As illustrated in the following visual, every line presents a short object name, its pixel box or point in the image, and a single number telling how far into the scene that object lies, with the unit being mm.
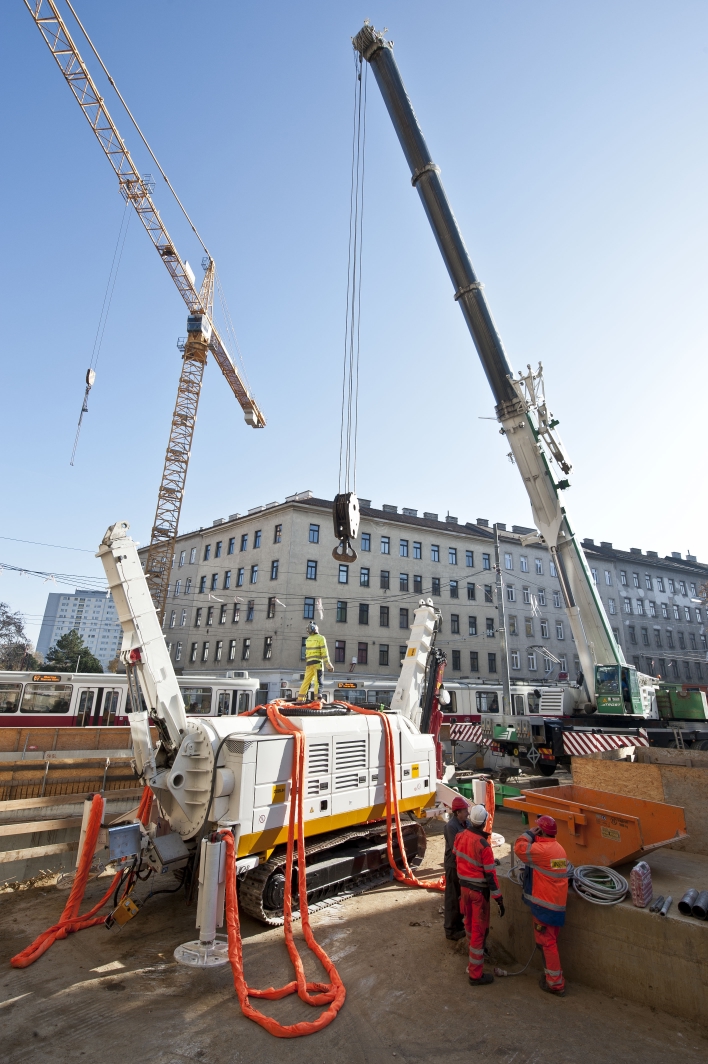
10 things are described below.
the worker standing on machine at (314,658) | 10867
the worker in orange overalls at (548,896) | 4586
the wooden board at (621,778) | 8141
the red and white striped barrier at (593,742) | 11523
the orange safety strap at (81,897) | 5648
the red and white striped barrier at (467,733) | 15523
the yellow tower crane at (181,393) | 37500
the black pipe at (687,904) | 4438
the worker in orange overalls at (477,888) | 4766
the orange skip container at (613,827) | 5656
